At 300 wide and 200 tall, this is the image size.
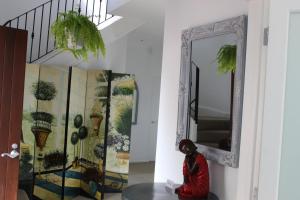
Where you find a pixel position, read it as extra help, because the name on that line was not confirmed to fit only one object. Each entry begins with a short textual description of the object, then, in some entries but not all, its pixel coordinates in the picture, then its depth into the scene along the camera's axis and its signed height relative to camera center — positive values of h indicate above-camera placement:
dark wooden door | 2.91 -0.02
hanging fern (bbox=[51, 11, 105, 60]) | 2.85 +0.57
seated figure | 2.06 -0.44
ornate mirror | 2.00 +0.12
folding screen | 4.33 -0.48
